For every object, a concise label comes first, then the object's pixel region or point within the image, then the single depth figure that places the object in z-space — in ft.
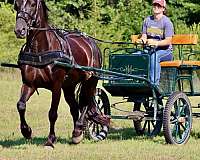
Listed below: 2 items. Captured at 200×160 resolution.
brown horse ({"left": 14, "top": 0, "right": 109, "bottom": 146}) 49.10
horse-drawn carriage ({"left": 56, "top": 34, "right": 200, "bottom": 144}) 54.70
